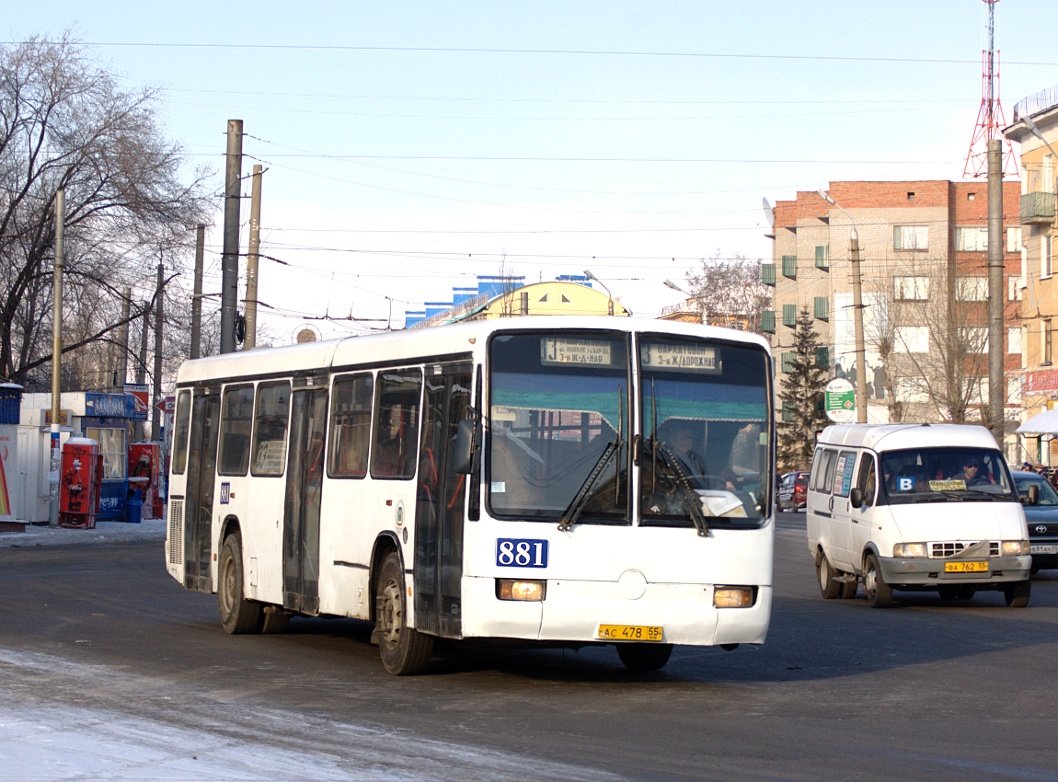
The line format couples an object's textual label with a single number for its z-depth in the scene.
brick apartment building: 62.72
